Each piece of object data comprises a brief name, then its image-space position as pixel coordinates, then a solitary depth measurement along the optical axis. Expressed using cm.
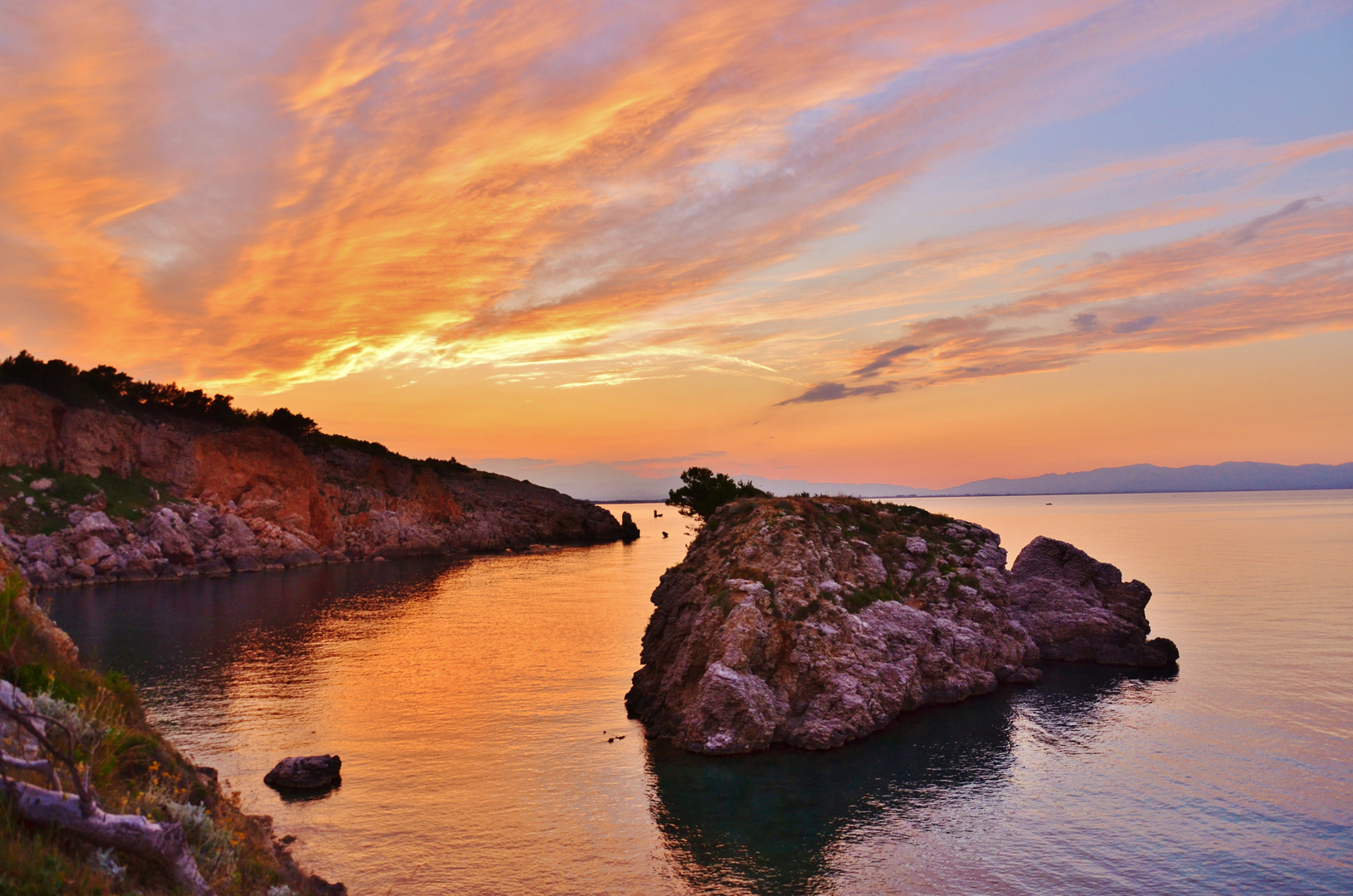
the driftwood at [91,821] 1029
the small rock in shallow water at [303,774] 3403
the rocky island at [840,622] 4038
